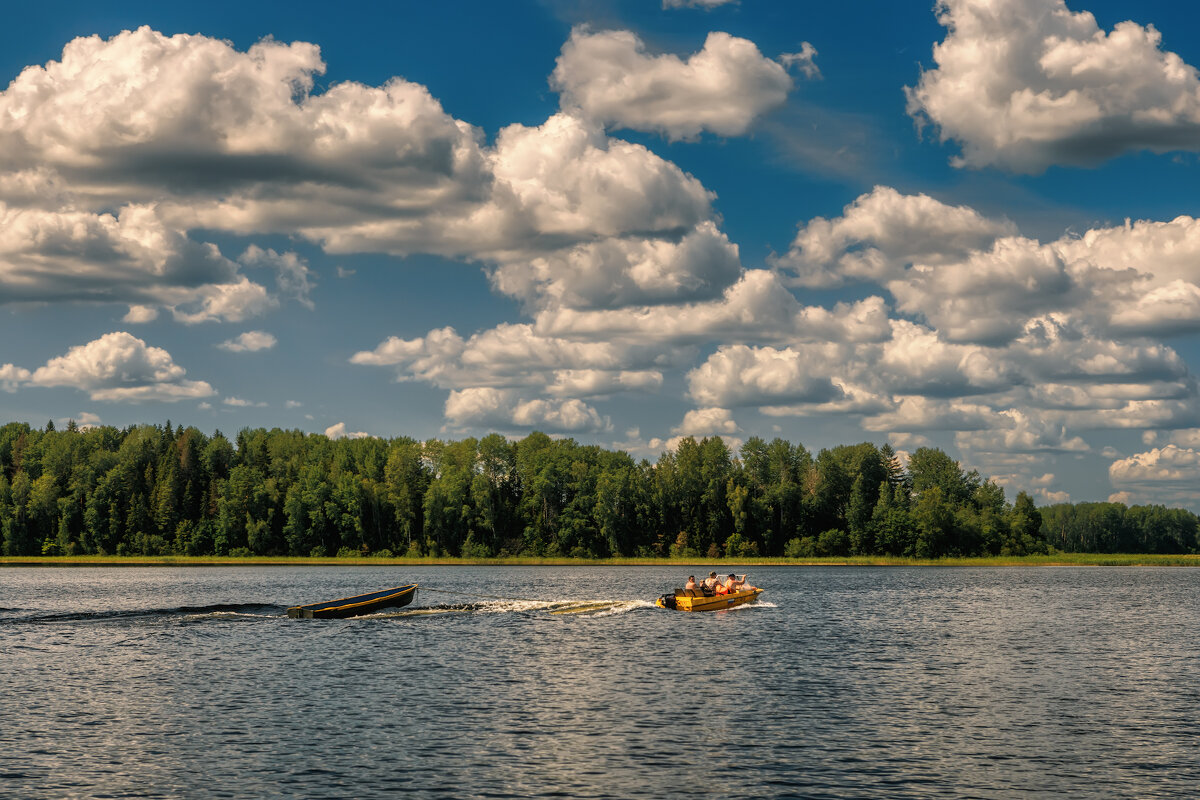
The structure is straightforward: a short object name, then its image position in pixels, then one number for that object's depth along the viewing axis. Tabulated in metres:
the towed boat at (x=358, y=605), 74.31
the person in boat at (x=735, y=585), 81.81
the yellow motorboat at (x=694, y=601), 78.69
